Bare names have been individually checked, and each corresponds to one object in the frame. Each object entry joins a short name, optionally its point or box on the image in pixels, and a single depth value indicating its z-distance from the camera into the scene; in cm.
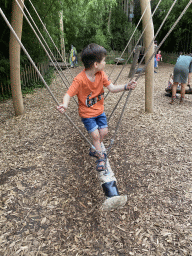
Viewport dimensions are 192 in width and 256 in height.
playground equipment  172
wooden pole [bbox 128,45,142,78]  570
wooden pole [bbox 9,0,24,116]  332
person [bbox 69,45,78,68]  1081
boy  175
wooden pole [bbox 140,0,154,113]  322
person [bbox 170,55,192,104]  417
